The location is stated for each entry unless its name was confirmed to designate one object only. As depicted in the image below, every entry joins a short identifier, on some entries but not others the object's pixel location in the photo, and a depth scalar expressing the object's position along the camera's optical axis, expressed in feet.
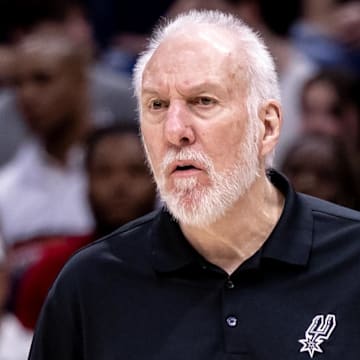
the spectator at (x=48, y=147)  34.12
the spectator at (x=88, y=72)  37.47
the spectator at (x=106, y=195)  30.27
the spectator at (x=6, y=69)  37.76
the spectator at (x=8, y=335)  28.73
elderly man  17.47
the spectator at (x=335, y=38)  37.78
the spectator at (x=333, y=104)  35.35
